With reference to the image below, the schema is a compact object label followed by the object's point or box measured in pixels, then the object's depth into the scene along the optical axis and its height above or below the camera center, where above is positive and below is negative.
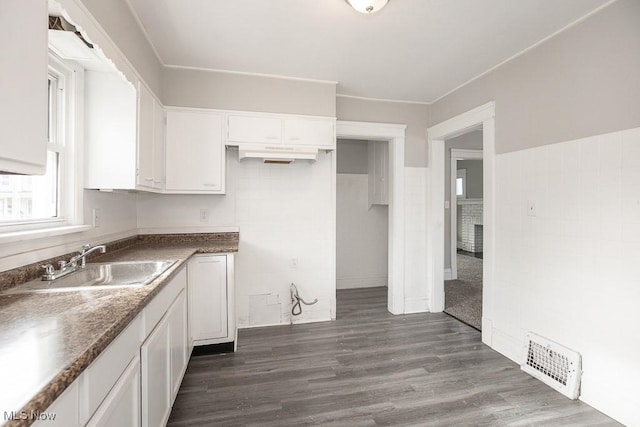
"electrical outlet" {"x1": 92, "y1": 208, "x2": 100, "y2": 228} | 2.15 -0.02
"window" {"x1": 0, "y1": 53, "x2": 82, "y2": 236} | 1.66 +0.22
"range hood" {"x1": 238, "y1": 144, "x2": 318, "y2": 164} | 2.89 +0.61
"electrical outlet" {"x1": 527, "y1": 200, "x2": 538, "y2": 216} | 2.42 +0.06
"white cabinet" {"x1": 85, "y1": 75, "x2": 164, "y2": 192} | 2.05 +0.57
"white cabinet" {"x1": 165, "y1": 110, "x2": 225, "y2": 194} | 2.86 +0.60
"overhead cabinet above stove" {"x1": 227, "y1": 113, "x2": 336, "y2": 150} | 3.00 +0.87
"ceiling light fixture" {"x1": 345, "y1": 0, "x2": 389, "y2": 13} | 1.86 +1.32
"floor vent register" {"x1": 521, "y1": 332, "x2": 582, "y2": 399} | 2.10 -1.11
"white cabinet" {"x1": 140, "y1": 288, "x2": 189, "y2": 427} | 1.37 -0.81
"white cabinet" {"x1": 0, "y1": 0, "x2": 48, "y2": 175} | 0.86 +0.40
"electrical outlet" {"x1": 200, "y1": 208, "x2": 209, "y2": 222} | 3.14 +0.00
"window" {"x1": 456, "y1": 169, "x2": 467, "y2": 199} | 8.20 +0.91
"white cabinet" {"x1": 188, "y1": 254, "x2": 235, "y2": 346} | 2.59 -0.74
